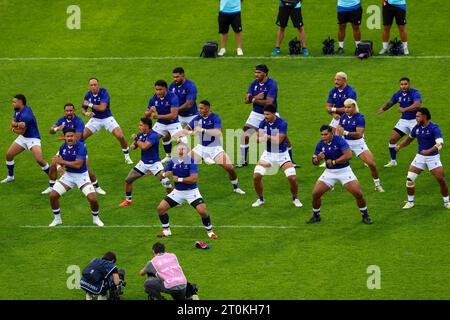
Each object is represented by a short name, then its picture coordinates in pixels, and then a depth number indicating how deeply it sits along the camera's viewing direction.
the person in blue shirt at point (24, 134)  32.84
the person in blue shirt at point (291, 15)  39.94
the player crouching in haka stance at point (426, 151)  30.41
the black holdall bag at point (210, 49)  40.75
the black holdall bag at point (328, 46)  40.59
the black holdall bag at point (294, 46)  40.69
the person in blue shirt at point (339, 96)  32.72
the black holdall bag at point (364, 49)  39.91
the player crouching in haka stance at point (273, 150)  31.05
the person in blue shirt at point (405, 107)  32.75
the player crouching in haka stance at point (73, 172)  29.98
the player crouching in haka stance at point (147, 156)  31.23
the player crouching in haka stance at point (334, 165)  29.50
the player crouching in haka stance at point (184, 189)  29.16
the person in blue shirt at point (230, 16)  40.12
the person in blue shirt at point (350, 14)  39.69
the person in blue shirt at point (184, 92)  34.06
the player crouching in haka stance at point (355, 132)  31.45
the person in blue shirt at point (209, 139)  32.12
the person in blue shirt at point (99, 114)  33.81
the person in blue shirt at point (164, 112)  33.22
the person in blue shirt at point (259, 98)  33.34
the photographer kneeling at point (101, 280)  25.84
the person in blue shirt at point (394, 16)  39.44
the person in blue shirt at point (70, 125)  32.06
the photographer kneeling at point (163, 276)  25.56
